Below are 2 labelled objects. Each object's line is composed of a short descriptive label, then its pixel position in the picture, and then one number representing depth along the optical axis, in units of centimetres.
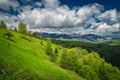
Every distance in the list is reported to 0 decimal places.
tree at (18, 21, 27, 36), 6218
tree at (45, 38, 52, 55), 4570
